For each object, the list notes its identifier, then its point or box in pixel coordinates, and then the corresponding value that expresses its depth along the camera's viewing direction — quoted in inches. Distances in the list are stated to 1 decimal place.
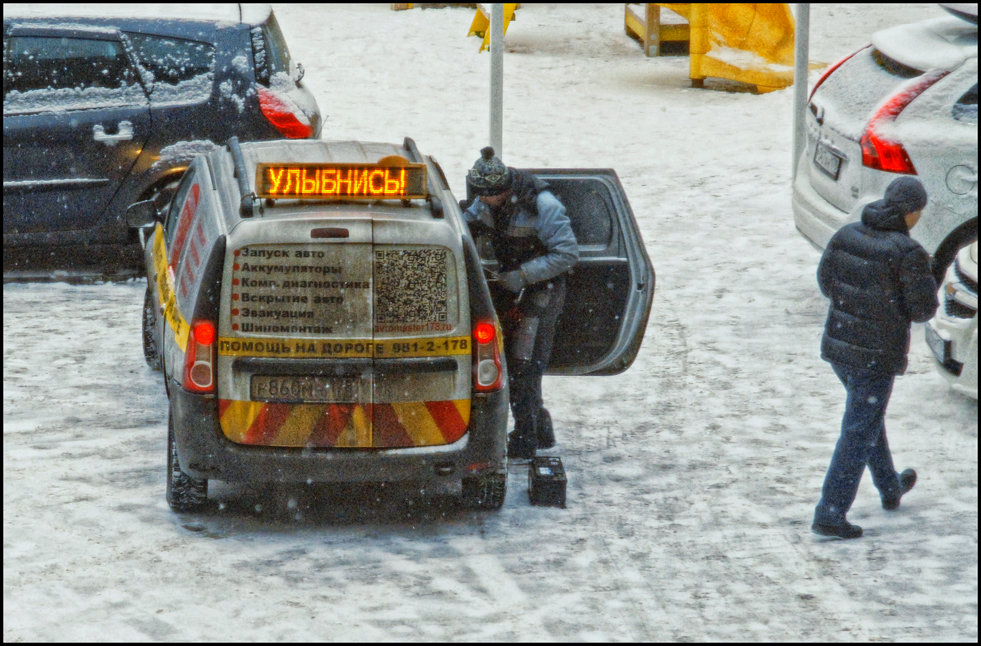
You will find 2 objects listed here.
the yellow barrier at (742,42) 1363.2
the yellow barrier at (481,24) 1534.7
